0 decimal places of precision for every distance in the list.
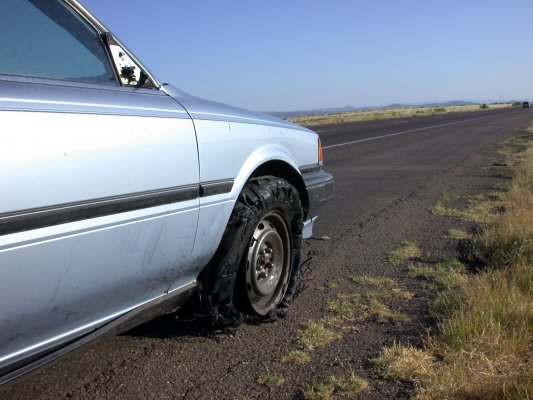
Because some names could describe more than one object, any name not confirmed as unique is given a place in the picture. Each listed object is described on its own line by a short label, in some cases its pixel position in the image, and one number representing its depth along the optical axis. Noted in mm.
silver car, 1943
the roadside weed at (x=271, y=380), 2865
